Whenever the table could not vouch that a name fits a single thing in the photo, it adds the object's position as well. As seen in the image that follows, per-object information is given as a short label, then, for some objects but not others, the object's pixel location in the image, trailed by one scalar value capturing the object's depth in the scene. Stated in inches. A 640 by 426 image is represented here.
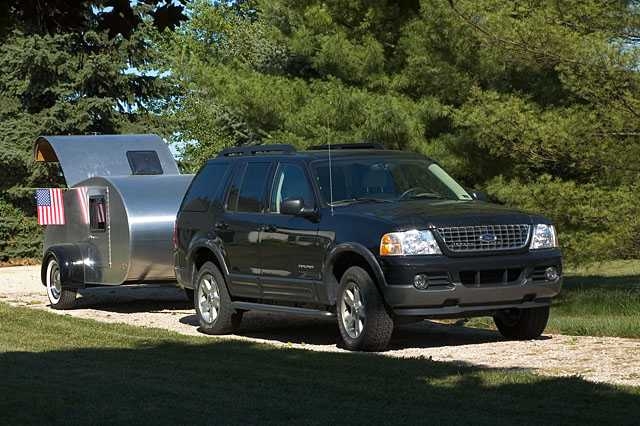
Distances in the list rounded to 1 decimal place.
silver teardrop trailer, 671.8
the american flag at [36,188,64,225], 756.0
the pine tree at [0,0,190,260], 1459.2
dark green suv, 469.7
